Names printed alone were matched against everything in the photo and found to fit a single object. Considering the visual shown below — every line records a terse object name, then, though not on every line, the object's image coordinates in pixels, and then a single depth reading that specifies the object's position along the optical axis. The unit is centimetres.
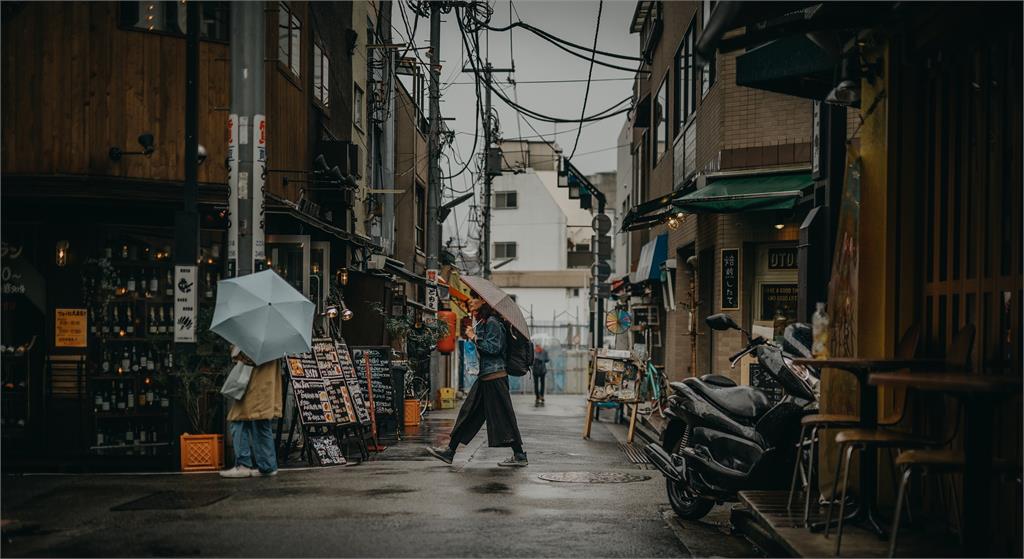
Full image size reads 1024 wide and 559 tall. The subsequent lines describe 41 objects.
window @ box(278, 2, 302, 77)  1678
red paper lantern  2751
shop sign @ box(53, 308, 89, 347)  1292
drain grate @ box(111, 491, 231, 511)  962
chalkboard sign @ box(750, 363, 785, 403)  944
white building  6222
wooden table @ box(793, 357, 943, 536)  685
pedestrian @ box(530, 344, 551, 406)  3278
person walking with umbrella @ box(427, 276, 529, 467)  1311
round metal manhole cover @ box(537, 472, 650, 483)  1181
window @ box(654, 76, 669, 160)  2705
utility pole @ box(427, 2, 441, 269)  2385
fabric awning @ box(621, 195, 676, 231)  1880
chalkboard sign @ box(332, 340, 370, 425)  1414
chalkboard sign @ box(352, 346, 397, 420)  1690
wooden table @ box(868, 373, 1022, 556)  523
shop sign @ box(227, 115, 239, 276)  1216
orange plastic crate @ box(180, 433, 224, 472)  1252
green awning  1598
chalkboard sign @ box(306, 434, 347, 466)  1309
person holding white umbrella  1160
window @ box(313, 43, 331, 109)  1902
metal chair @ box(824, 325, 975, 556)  640
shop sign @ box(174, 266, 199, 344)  1188
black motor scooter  830
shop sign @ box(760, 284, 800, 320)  1850
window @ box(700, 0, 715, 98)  1967
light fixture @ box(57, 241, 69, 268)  1295
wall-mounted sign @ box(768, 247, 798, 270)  1848
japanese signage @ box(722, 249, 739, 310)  1852
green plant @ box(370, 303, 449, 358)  2230
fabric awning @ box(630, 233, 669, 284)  2766
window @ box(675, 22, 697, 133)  2262
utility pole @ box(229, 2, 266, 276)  1200
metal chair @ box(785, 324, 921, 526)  716
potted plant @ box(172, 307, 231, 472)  1253
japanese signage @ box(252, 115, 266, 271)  1221
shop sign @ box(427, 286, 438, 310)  2448
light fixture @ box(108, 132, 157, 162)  1283
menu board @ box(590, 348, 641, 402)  1895
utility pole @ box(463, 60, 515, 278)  3589
